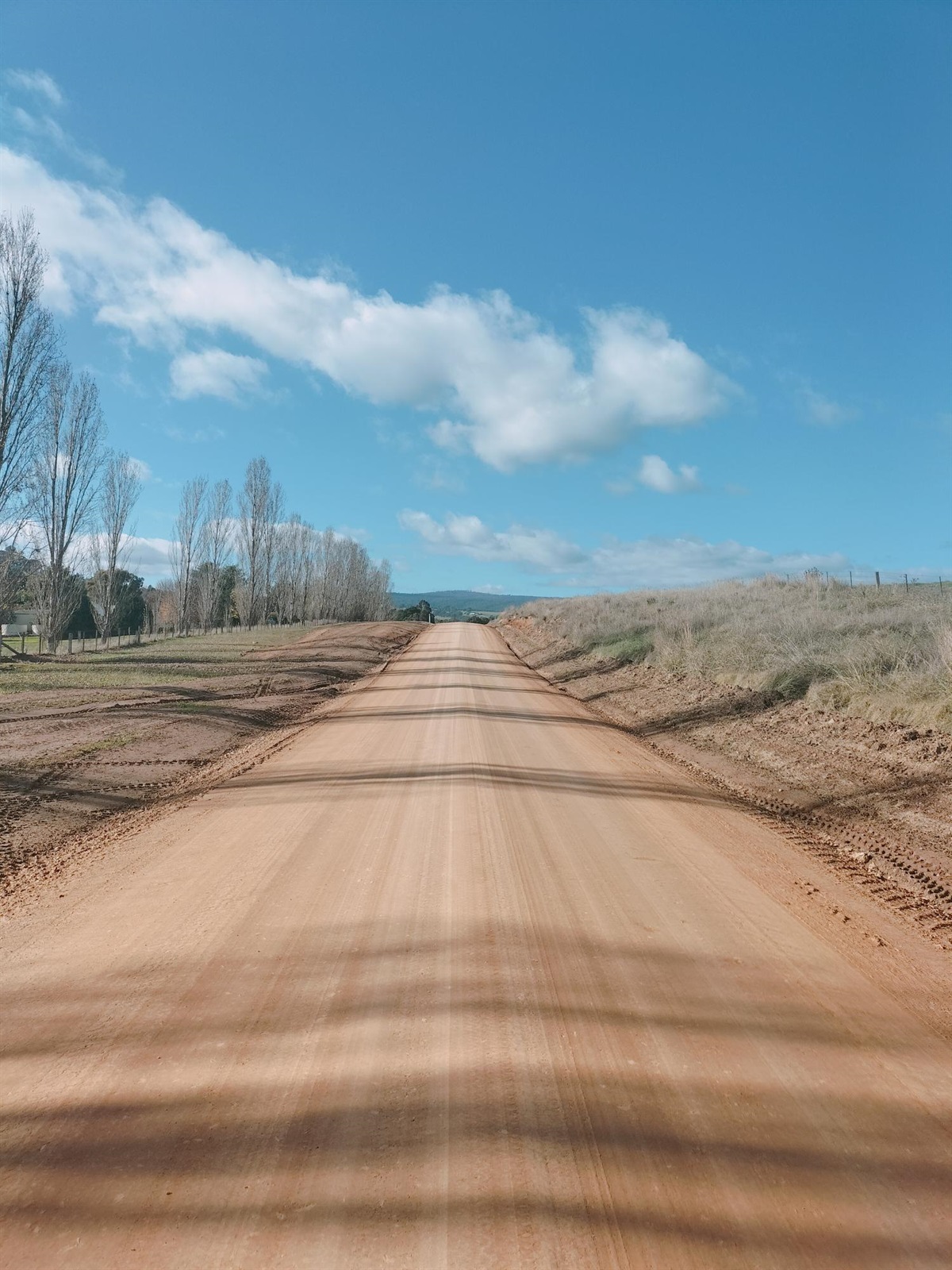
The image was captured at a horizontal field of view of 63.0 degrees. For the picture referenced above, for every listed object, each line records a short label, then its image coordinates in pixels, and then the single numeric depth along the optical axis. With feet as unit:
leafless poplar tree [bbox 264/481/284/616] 193.36
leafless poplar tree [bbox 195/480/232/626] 182.09
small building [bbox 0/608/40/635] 222.48
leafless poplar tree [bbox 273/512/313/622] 216.41
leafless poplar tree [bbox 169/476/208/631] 175.94
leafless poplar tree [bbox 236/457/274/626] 188.44
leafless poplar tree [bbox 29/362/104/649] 100.58
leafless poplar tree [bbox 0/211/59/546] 72.08
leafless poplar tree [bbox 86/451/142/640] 131.34
